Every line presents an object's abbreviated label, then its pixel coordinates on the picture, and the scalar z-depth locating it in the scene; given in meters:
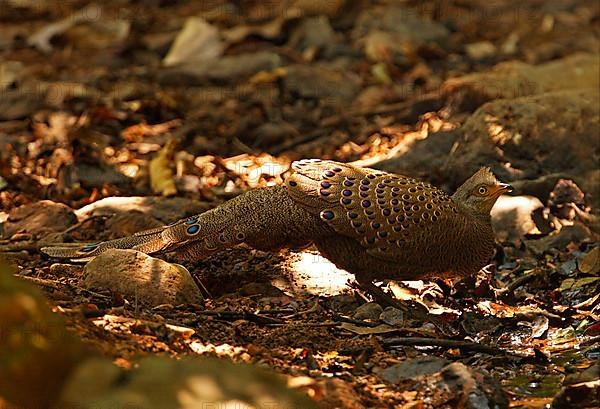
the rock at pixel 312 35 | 21.45
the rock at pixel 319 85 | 18.77
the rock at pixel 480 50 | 21.48
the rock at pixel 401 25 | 22.30
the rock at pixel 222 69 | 19.44
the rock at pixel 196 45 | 20.67
